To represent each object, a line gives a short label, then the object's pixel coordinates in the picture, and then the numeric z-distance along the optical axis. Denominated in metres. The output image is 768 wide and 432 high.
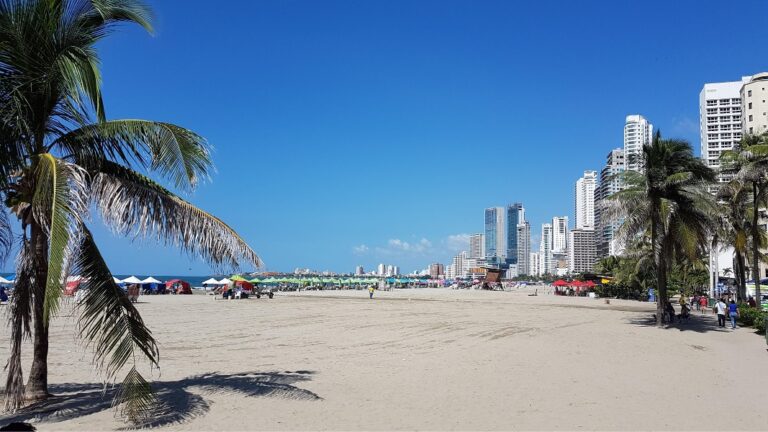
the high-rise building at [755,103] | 86.75
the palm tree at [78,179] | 6.23
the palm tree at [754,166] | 21.69
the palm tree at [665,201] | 21.78
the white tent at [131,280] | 54.07
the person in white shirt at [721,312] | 23.03
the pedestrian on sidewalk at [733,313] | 22.32
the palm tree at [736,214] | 25.38
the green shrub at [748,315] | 22.32
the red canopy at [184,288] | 59.05
